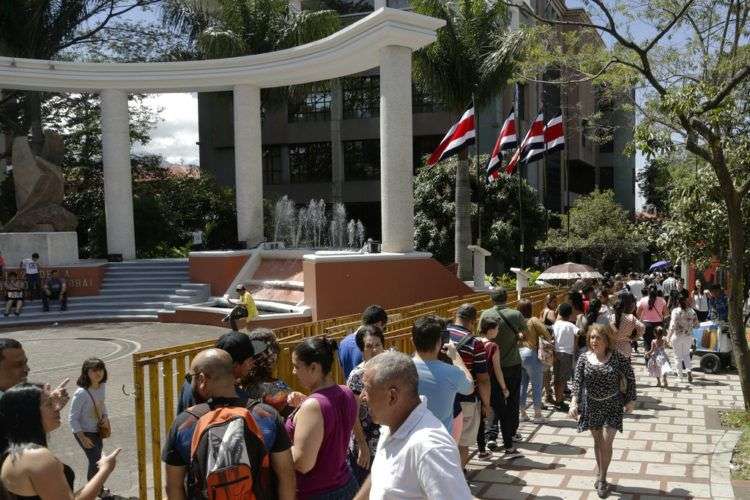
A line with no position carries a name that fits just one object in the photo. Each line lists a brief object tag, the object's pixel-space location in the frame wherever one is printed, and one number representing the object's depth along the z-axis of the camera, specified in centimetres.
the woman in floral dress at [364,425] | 471
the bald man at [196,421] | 336
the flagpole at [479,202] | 2586
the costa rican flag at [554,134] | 2003
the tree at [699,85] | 848
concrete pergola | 1975
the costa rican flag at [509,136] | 1925
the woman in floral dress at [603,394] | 634
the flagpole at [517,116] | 2119
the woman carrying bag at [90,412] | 610
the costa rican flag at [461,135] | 1789
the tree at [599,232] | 3475
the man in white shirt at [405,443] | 272
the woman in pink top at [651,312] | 1328
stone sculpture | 2102
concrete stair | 1894
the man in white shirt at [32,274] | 1920
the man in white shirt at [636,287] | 1845
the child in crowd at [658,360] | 1131
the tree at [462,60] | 2142
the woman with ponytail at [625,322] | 997
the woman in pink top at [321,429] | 372
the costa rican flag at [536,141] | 1959
